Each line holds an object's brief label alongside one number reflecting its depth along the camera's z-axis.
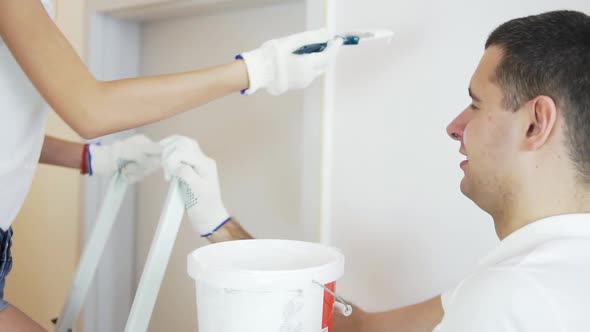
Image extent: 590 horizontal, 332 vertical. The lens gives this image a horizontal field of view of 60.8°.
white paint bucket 0.79
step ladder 1.00
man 0.65
